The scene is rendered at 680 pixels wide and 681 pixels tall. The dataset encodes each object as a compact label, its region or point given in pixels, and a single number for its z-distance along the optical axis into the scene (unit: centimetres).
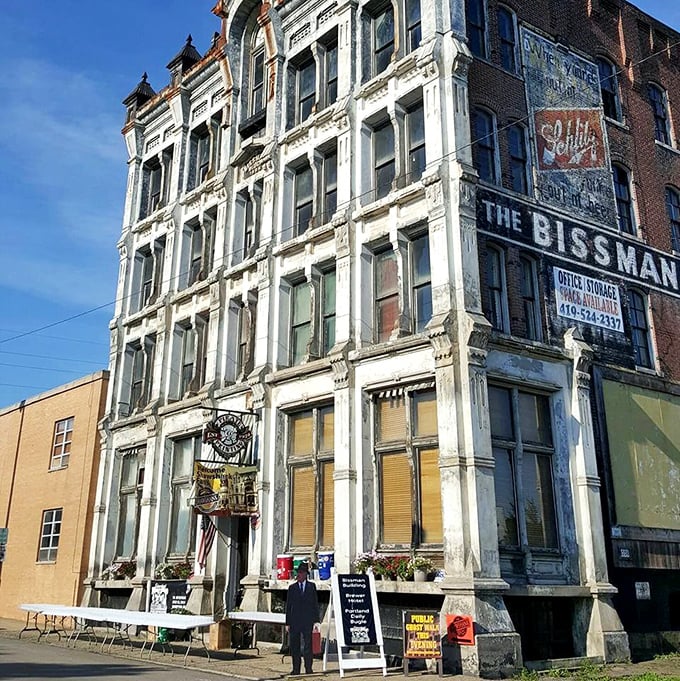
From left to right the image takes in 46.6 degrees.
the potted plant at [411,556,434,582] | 1614
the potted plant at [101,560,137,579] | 2598
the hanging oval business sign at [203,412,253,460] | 2086
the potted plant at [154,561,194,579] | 2358
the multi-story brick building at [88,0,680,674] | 1708
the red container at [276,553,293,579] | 1975
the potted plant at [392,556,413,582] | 1645
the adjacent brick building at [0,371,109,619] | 2936
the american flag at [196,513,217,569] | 2277
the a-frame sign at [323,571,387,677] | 1405
